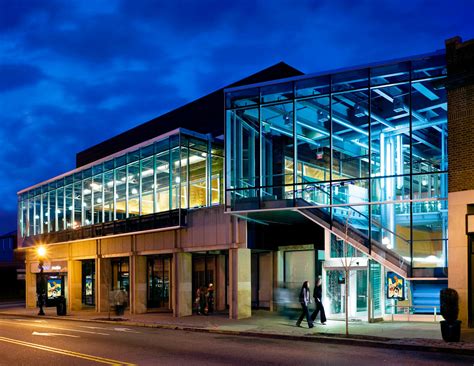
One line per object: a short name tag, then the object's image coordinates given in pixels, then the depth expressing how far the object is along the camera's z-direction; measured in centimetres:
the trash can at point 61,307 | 3241
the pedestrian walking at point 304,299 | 2036
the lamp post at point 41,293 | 3402
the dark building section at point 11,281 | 6266
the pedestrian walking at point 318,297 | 2080
